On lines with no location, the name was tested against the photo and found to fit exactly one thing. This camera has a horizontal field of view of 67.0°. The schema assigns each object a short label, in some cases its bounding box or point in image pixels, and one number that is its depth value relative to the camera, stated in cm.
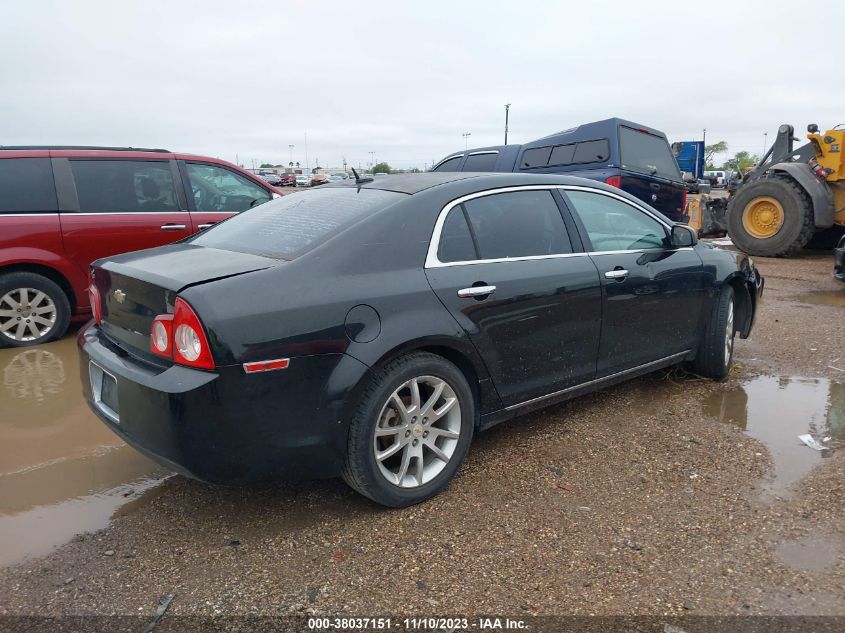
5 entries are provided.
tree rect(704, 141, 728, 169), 8512
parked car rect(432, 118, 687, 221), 886
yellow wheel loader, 1015
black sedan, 246
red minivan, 546
